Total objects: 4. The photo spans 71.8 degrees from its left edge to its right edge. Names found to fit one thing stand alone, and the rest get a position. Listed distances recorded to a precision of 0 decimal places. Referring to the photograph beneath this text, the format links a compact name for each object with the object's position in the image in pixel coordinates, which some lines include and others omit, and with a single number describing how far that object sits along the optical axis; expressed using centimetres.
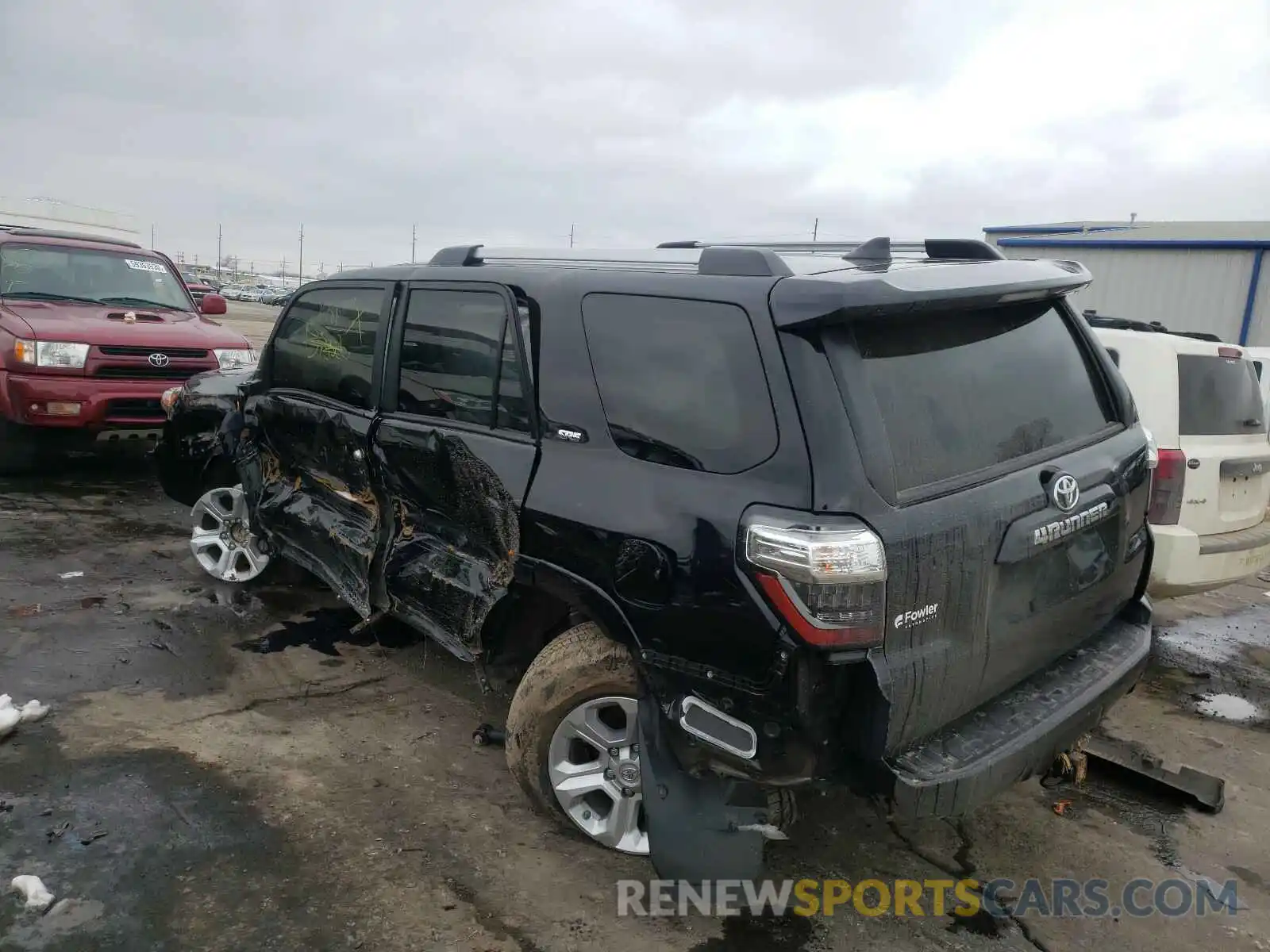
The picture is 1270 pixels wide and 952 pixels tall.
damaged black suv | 227
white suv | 439
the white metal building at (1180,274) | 1498
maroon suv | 683
